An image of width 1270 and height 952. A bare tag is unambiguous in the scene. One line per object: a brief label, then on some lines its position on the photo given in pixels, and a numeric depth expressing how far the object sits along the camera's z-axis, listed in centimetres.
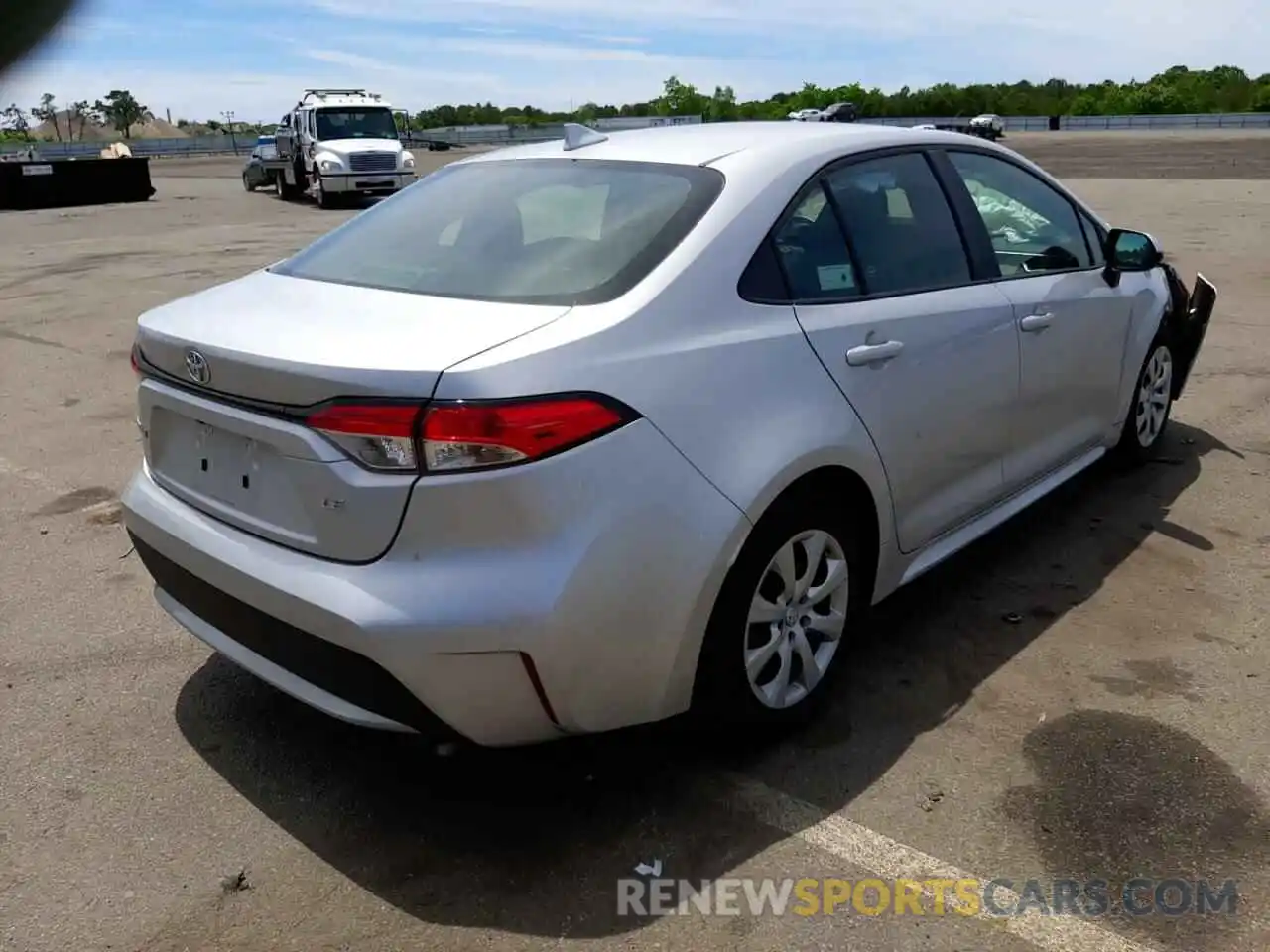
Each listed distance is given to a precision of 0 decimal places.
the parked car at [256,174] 3042
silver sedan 243
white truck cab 2470
